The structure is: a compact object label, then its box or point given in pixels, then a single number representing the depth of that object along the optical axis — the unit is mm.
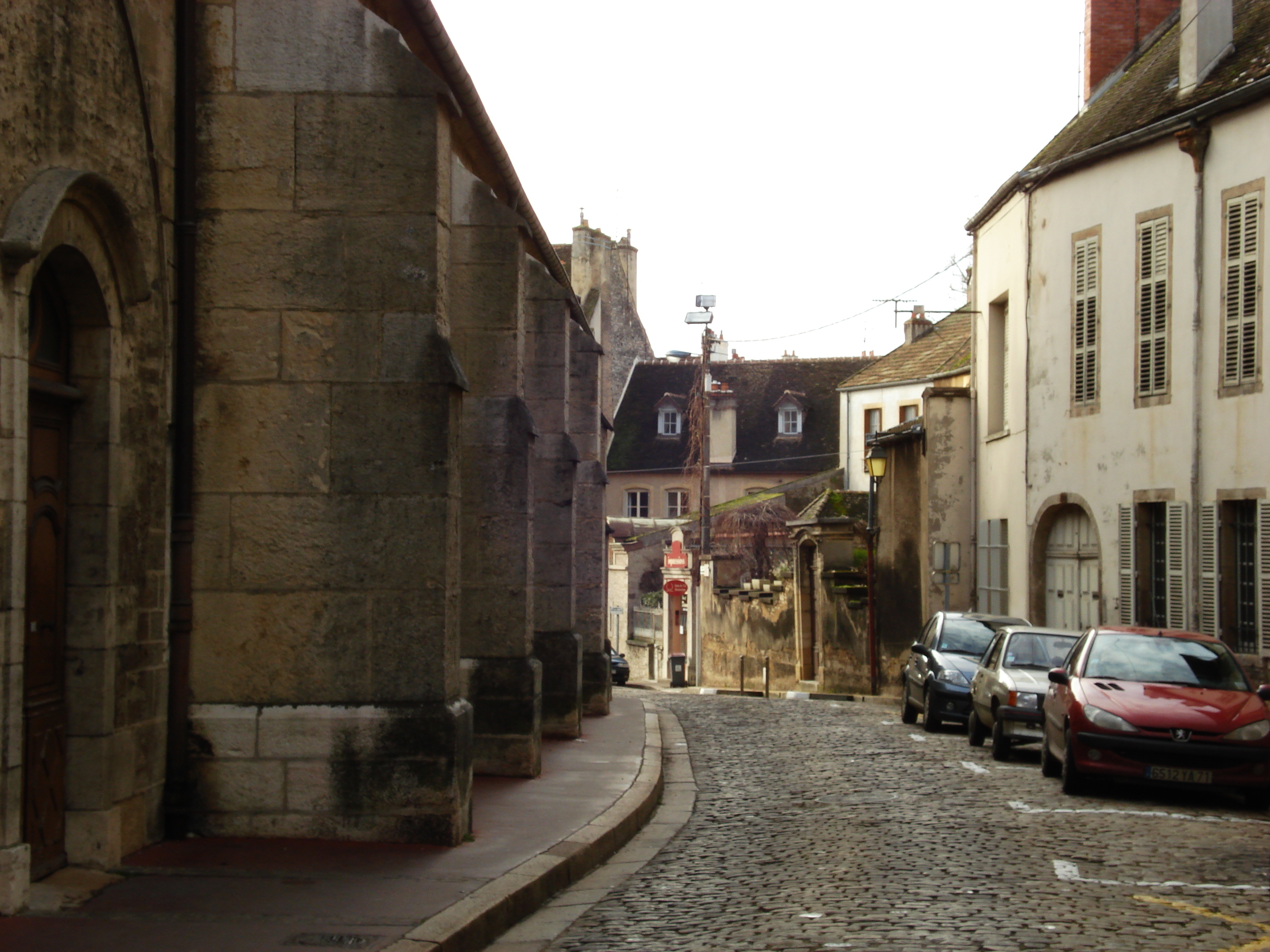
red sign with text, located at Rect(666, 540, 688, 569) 44031
